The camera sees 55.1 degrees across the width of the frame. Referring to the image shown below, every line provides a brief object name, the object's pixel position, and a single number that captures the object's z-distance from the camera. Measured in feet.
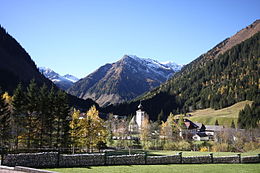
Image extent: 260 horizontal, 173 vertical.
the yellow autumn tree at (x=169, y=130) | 311.04
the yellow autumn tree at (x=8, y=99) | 186.84
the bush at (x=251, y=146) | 243.50
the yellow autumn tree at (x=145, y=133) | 301.63
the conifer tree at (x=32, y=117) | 166.72
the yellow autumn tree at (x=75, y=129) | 185.21
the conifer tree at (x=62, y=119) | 173.91
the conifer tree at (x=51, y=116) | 173.27
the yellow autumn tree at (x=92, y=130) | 196.44
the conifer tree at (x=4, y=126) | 162.49
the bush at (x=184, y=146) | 263.90
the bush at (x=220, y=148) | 245.61
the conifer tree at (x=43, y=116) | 169.99
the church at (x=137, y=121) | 466.66
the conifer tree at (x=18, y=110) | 165.78
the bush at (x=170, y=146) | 268.54
